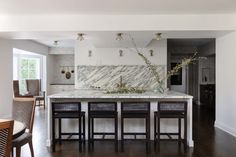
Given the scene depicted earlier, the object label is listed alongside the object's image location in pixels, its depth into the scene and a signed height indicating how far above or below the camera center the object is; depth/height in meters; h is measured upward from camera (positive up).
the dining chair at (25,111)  3.31 -0.51
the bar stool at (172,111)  3.93 -0.61
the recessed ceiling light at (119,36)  5.01 +0.88
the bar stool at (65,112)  3.99 -0.64
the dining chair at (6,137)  1.60 -0.44
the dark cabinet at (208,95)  8.98 -0.80
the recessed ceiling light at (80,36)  5.00 +0.86
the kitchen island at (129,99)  4.17 -0.46
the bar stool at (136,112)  3.95 -0.63
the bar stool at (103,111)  3.98 -0.62
